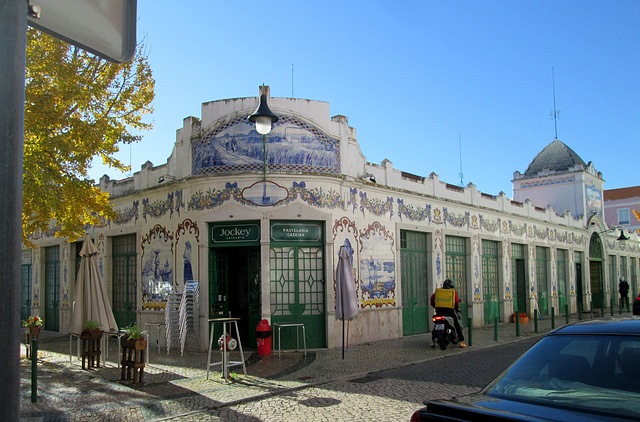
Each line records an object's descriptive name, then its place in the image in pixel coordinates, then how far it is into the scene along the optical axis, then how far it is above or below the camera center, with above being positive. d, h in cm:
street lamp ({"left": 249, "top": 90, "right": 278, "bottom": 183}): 1249 +328
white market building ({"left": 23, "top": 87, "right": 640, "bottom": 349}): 1370 +74
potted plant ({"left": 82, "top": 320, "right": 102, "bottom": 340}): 1145 -148
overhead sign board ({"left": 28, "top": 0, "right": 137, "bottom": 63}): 194 +90
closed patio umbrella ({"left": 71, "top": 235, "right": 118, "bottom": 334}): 1187 -91
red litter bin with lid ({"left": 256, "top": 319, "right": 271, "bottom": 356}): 1241 -182
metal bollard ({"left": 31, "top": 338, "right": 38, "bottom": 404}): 836 -170
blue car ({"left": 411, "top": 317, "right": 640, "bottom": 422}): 308 -85
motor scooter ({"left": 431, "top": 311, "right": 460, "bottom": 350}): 1348 -192
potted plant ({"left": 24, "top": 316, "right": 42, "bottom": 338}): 1302 -158
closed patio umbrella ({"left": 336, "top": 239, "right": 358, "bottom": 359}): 1248 -77
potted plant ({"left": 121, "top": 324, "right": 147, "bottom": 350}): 983 -146
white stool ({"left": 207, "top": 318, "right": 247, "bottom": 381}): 967 -188
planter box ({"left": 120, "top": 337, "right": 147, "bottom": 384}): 970 -181
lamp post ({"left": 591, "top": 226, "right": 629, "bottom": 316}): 3069 +94
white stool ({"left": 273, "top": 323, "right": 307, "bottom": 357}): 1271 -174
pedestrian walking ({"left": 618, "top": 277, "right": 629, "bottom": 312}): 2788 -196
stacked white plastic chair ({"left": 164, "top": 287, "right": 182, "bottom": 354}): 1381 -147
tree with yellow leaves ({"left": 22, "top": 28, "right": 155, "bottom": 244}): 1160 +322
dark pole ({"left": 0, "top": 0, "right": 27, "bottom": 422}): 161 +23
